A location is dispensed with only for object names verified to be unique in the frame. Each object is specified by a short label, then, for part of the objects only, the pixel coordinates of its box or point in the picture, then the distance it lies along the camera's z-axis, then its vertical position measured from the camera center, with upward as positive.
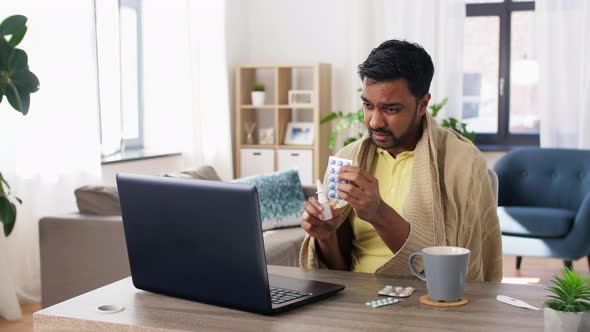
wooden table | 1.33 -0.41
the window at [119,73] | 5.12 +0.14
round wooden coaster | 1.44 -0.40
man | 1.86 -0.25
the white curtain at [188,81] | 5.68 +0.09
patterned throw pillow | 4.38 -0.61
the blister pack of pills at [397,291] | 1.52 -0.40
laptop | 1.35 -0.28
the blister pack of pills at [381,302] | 1.45 -0.40
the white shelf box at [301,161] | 6.29 -0.56
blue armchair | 4.64 -0.75
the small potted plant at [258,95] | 6.44 -0.02
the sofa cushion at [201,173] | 4.35 -0.46
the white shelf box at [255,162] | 6.39 -0.58
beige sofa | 3.52 -0.74
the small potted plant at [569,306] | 1.19 -0.34
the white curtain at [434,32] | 6.11 +0.47
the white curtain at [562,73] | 5.87 +0.12
